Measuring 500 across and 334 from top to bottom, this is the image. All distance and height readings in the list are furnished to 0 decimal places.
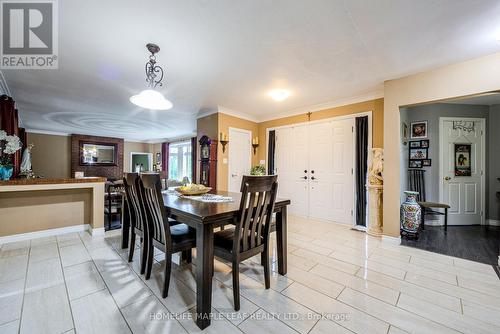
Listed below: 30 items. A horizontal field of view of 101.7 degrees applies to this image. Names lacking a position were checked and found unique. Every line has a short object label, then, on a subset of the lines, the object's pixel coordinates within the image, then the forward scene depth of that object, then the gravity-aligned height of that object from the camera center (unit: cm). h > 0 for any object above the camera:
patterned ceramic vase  312 -75
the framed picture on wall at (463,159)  403 +17
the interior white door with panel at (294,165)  448 +5
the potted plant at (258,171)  321 -6
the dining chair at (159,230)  169 -58
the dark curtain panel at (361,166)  363 +3
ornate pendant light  206 +70
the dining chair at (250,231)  158 -54
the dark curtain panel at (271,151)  502 +41
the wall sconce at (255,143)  508 +61
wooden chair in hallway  410 -32
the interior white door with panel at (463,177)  401 -15
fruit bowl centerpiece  246 -28
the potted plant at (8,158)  271 +13
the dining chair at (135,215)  206 -52
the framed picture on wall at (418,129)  419 +79
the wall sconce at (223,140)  442 +60
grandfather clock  436 +14
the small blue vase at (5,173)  273 -7
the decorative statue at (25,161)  493 +15
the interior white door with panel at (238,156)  471 +28
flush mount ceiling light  319 +117
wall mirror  764 +53
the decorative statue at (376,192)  327 -40
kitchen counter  286 -61
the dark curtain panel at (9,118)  327 +84
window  847 +33
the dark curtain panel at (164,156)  895 +50
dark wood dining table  143 -44
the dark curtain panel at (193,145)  673 +76
